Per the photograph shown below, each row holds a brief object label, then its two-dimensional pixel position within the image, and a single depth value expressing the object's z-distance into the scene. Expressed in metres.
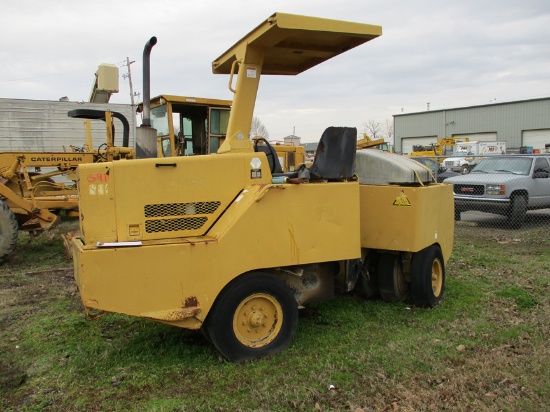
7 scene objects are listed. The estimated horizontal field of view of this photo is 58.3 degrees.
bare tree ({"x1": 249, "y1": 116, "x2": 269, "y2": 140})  45.69
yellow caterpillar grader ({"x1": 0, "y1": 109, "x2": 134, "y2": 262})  8.00
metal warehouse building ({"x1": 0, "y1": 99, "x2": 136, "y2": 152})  18.50
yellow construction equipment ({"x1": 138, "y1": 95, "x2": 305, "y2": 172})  7.05
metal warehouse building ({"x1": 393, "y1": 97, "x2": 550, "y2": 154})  48.00
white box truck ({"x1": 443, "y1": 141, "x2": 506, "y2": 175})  35.81
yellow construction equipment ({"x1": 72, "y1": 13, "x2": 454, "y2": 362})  3.70
